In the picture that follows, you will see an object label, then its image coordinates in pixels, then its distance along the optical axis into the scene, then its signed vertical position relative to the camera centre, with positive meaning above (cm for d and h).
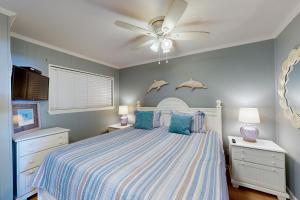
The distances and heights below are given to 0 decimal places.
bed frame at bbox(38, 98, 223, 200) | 265 -24
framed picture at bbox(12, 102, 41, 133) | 208 -25
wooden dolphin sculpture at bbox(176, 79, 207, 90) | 296 +32
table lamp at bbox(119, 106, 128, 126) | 363 -36
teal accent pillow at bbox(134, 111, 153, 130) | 291 -44
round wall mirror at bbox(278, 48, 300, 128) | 164 +13
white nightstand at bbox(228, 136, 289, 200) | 184 -98
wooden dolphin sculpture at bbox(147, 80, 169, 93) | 343 +38
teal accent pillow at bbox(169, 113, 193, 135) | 248 -46
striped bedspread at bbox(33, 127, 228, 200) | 99 -64
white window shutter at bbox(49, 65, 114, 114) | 270 +22
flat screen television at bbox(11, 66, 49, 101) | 198 +26
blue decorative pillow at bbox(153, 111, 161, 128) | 308 -44
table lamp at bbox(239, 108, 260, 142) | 214 -34
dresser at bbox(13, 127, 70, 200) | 183 -76
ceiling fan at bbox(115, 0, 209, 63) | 129 +83
